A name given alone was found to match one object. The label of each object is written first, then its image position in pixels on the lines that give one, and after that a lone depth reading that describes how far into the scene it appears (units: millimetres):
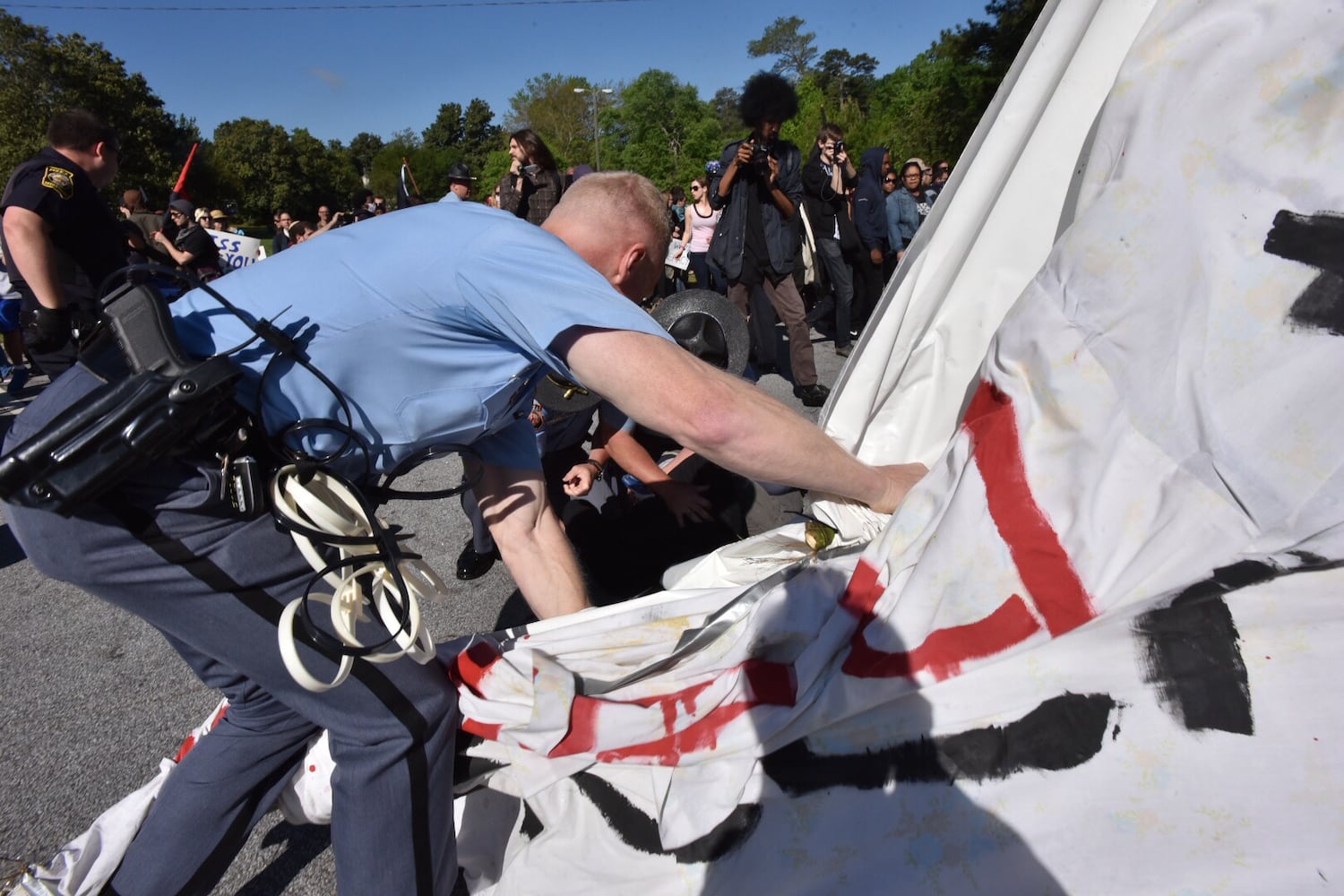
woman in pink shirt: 7398
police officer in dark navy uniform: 3178
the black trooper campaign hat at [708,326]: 2914
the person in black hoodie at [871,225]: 6828
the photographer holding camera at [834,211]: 6156
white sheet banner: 1063
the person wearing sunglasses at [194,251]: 7246
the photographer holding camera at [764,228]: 5219
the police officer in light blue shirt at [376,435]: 1231
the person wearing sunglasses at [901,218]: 7152
